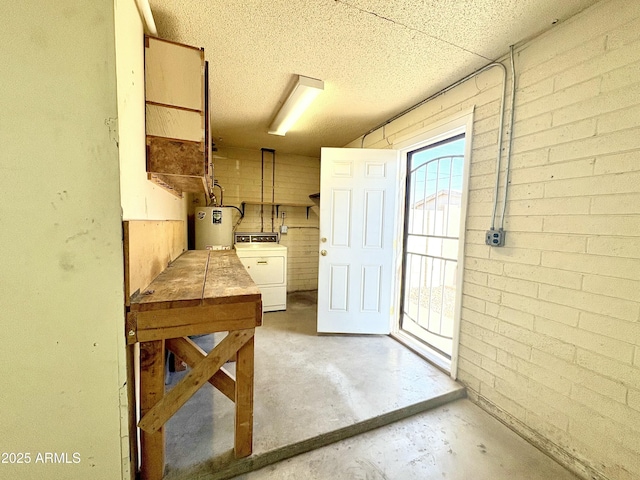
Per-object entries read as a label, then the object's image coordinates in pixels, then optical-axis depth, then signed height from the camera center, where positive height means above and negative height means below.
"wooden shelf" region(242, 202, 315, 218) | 3.93 +0.30
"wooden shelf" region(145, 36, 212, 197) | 1.18 +0.53
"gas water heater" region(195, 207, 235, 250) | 3.38 -0.09
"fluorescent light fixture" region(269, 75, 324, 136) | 1.96 +1.07
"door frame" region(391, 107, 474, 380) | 1.88 +0.18
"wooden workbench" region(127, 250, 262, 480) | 0.95 -0.52
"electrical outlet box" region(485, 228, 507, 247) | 1.63 -0.05
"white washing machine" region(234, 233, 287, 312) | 3.33 -0.63
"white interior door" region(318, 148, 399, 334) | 2.65 -0.16
